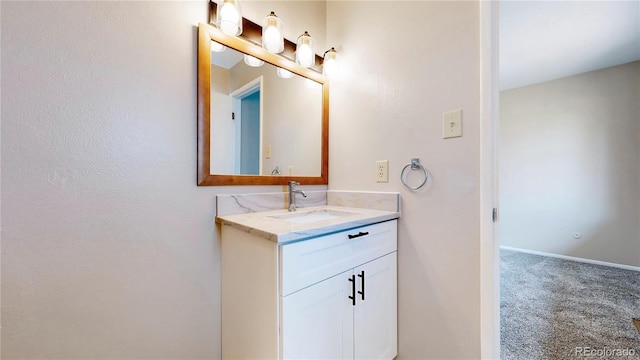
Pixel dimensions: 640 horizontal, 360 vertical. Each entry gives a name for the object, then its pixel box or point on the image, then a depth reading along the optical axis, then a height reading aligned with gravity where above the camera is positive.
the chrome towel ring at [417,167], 1.21 +0.07
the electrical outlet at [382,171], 1.35 +0.06
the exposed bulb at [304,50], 1.42 +0.76
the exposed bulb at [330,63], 1.58 +0.76
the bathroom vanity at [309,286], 0.82 -0.41
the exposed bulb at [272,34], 1.26 +0.76
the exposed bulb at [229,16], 1.10 +0.74
